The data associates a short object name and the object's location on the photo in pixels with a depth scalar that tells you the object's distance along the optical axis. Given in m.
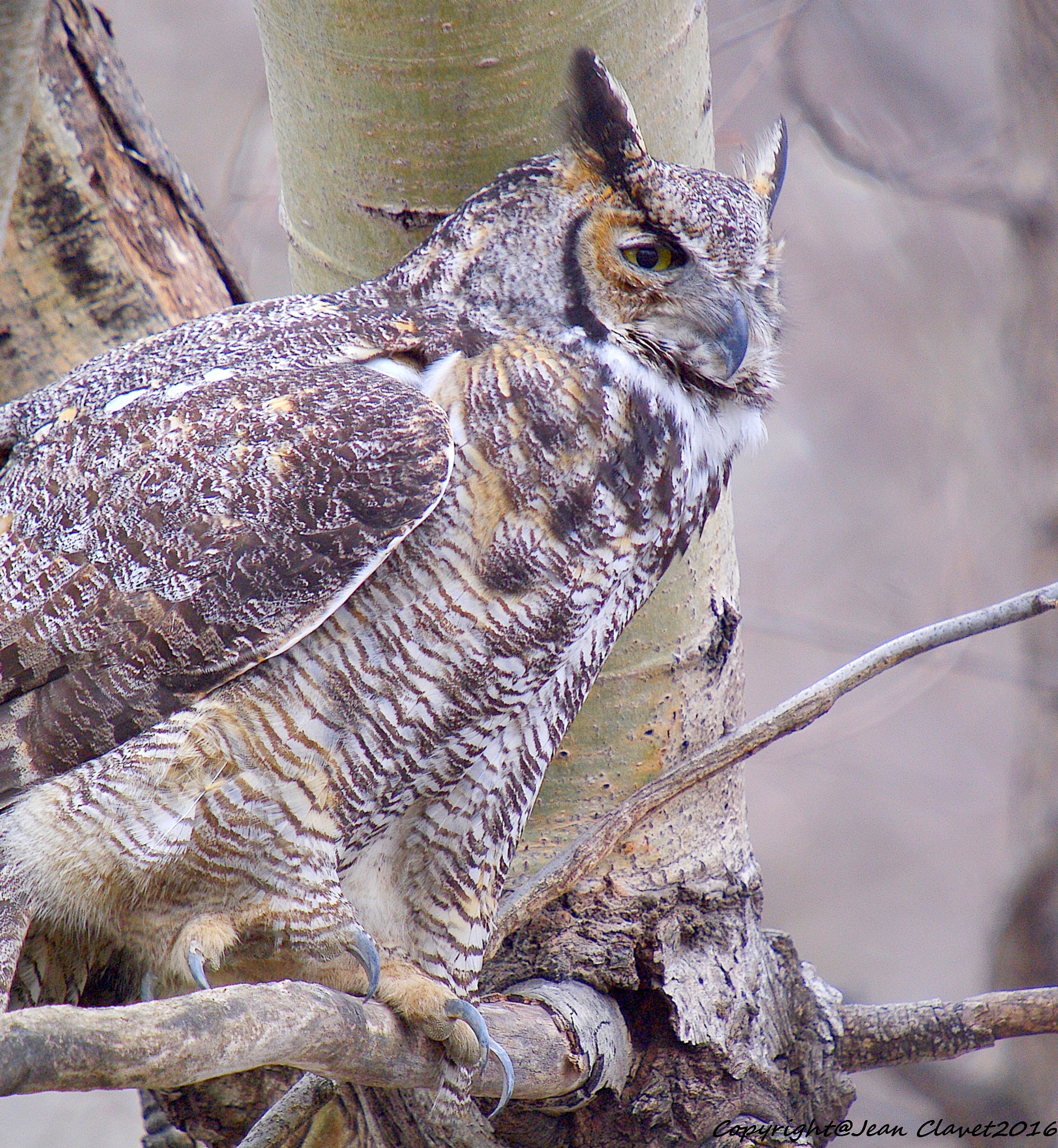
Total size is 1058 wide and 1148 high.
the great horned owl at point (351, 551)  8.36
